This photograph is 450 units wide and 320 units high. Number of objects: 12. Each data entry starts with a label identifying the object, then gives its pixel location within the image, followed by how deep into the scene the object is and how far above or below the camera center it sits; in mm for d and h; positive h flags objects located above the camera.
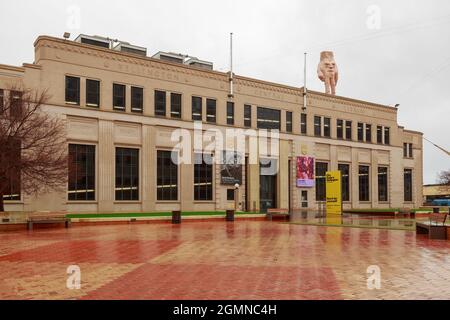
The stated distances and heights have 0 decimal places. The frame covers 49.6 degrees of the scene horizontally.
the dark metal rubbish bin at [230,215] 33500 -2283
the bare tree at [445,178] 99138 +577
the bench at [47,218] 25812 -1926
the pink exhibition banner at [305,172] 51406 +1009
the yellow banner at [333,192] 35188 -789
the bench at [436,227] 18469 -1796
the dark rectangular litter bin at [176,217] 30586 -2191
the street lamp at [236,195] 45869 -1256
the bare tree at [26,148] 23875 +1851
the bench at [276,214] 35062 -2347
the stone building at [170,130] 37000 +4886
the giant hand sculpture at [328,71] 58844 +13641
